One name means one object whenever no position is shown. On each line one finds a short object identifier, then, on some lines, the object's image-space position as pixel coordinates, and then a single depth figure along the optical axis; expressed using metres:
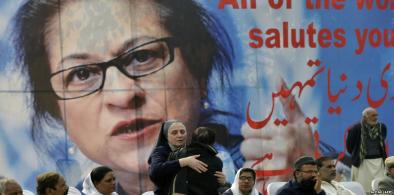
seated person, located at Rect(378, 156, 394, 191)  16.66
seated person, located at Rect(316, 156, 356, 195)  14.82
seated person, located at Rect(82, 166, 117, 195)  12.83
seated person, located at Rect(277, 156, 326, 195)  13.25
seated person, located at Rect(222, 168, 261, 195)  15.07
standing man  19.91
